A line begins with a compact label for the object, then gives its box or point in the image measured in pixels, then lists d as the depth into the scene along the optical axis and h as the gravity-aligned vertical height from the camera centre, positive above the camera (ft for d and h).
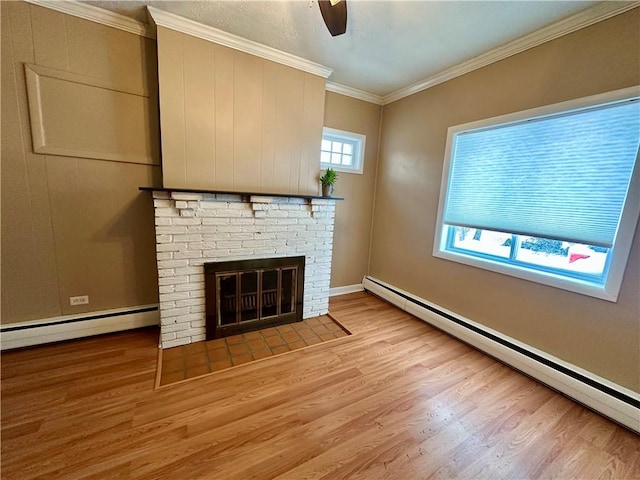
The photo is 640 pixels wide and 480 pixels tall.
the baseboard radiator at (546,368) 5.44 -3.99
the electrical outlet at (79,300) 7.38 -3.38
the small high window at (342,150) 10.83 +2.23
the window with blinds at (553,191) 5.53 +0.57
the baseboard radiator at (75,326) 6.81 -4.13
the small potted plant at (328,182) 9.52 +0.68
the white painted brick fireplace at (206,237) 7.04 -1.33
